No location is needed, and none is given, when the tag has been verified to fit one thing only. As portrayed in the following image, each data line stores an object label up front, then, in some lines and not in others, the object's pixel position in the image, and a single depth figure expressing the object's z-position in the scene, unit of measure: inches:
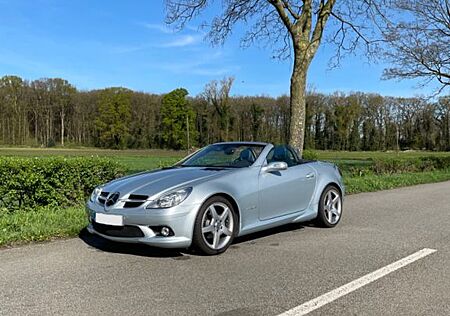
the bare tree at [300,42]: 585.0
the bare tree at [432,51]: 1126.4
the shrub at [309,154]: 891.4
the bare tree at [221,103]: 3142.2
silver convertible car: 212.2
